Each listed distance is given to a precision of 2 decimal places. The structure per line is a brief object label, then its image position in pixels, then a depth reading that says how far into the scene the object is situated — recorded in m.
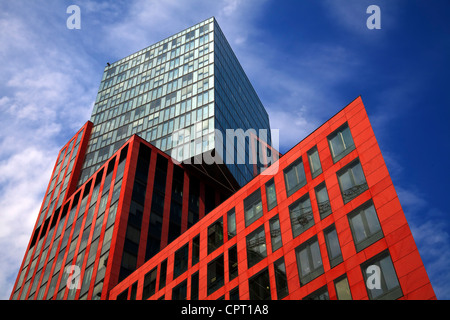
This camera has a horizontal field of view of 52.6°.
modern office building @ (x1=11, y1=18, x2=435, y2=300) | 31.12
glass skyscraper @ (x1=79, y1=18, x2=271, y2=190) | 79.06
